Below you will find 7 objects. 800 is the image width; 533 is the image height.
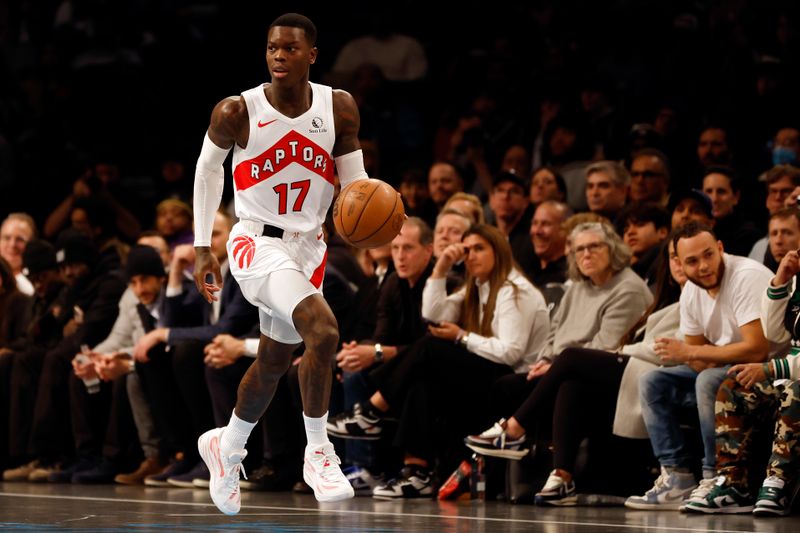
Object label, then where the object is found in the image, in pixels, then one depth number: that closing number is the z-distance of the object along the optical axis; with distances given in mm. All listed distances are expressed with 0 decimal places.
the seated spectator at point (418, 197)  16916
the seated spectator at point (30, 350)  16444
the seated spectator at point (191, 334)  14818
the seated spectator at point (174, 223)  17807
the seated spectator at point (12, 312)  17257
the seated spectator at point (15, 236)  18673
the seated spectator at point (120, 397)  15604
